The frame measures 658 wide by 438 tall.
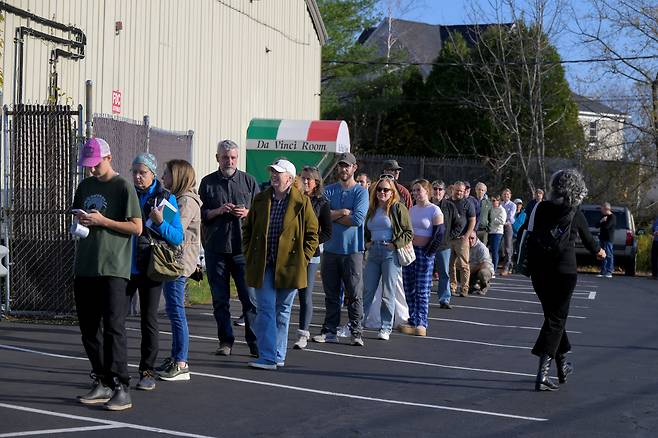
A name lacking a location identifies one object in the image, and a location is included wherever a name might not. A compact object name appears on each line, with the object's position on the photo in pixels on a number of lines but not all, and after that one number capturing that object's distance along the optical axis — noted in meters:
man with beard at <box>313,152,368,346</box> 11.82
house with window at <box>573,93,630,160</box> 37.91
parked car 27.89
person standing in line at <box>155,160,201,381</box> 9.16
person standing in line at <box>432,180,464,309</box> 16.05
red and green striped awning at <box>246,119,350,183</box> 23.19
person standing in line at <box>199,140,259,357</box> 10.52
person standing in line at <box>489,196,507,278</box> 23.84
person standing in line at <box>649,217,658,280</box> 26.91
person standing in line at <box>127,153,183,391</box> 8.74
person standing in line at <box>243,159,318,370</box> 9.97
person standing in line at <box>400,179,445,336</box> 13.27
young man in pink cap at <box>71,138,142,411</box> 8.02
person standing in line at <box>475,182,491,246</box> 23.45
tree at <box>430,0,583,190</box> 35.16
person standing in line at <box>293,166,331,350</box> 11.14
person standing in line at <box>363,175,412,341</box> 12.44
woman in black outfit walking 9.69
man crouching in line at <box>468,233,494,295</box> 18.84
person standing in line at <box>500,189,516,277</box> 25.14
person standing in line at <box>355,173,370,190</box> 14.95
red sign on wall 17.45
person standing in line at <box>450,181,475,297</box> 17.75
